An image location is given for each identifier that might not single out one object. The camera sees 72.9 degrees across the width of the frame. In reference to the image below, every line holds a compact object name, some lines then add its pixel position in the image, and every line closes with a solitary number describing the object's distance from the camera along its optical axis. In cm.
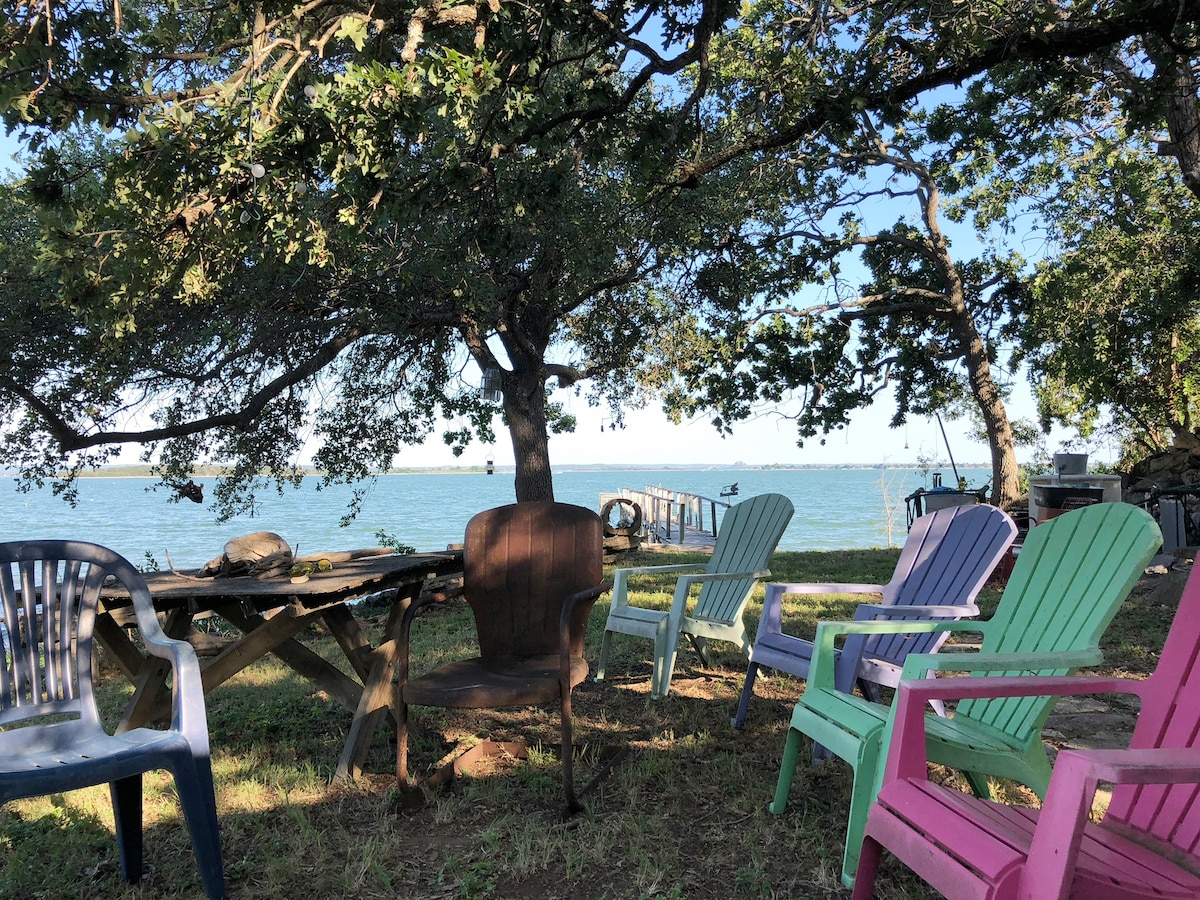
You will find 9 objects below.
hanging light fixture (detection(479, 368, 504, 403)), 912
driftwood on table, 339
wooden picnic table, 303
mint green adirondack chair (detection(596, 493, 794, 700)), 405
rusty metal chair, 343
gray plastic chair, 212
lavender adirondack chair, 292
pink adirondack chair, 139
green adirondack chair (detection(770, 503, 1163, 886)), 219
